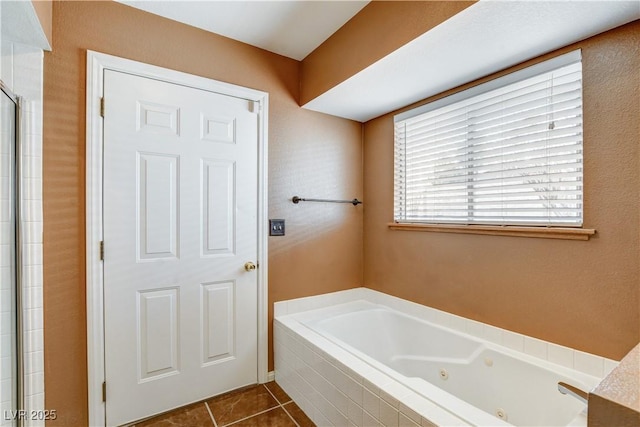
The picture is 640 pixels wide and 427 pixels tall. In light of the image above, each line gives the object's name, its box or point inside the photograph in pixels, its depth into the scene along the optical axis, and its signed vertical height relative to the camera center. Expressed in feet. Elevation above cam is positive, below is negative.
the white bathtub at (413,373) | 4.04 -2.78
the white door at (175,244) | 5.49 -0.66
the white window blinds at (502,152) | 4.84 +1.15
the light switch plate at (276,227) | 7.13 -0.37
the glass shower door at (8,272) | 4.39 -0.92
